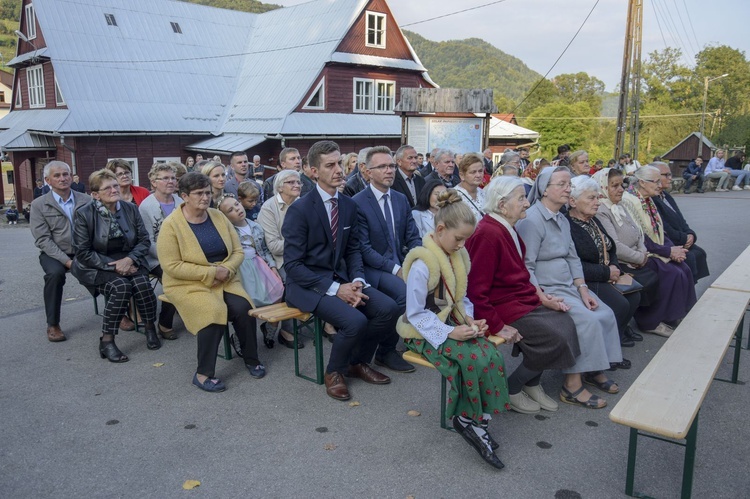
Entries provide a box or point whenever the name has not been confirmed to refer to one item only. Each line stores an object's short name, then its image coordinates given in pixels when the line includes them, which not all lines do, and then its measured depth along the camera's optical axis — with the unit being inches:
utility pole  774.5
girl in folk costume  148.4
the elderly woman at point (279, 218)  233.5
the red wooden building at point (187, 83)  903.1
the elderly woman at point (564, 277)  179.8
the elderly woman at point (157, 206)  243.4
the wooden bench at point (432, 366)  156.7
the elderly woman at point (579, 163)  327.9
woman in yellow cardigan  189.2
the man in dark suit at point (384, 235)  206.2
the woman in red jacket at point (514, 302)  166.4
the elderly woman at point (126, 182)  255.0
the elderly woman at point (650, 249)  236.1
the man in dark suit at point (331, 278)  183.6
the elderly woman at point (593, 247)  206.1
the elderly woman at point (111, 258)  213.9
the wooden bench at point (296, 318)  187.8
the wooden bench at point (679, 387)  119.6
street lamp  1283.2
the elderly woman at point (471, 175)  242.2
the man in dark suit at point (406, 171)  275.7
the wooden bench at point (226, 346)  212.7
